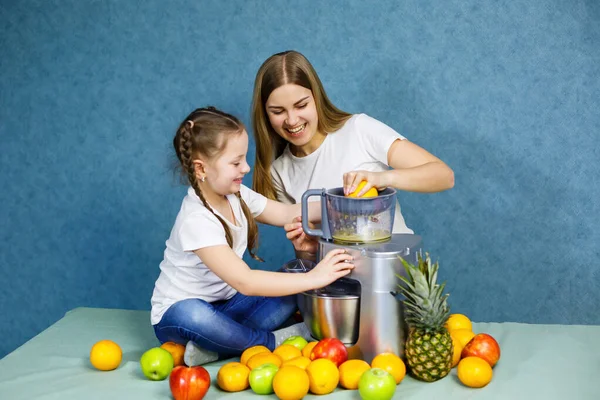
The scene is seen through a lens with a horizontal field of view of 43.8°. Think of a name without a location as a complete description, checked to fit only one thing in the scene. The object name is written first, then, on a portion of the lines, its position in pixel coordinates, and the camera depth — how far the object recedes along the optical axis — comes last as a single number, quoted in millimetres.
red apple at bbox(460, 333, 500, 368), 1803
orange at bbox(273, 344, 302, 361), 1828
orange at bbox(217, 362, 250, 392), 1739
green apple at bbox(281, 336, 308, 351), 1918
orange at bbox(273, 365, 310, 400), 1635
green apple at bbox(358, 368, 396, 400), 1593
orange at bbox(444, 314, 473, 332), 1979
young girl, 1821
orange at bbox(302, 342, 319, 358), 1822
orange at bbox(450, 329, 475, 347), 1875
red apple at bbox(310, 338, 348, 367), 1757
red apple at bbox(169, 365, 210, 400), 1646
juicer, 1757
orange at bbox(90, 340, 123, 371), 1887
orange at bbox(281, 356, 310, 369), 1739
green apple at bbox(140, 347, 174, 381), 1809
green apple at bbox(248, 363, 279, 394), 1704
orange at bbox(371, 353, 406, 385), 1708
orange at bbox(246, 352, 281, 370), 1783
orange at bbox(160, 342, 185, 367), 1927
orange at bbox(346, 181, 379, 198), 1816
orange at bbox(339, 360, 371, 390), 1705
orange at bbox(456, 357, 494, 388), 1692
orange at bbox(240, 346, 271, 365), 1859
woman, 2053
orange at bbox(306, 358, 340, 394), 1671
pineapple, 1688
